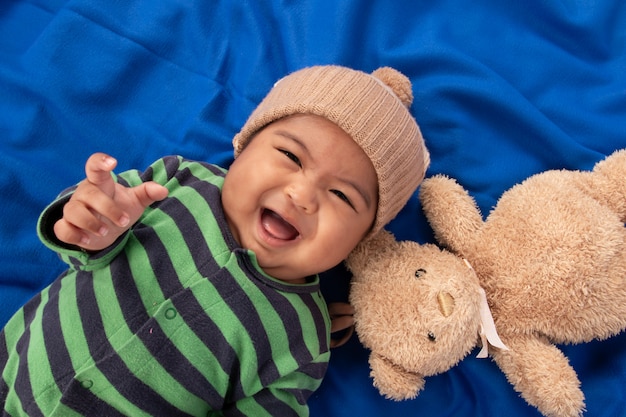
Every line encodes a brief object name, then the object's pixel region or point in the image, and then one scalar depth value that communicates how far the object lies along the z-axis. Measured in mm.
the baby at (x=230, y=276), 916
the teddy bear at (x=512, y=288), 976
